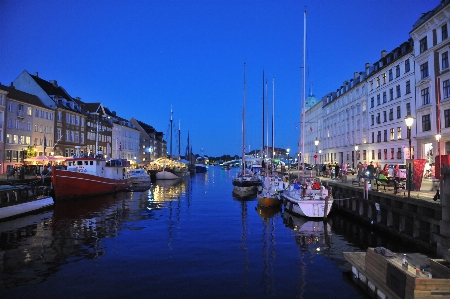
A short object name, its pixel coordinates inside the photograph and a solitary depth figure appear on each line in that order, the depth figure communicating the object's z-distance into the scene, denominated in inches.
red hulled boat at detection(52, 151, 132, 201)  1473.9
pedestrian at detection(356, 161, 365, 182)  1207.5
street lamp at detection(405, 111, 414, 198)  812.0
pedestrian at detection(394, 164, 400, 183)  1115.0
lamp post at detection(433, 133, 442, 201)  707.4
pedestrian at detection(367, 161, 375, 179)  1155.0
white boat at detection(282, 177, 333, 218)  1035.3
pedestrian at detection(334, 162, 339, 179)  1730.9
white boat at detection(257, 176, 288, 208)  1293.1
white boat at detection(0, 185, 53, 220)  1013.3
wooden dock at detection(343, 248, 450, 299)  329.1
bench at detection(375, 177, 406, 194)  938.6
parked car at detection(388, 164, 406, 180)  1117.4
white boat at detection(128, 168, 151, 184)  2583.2
